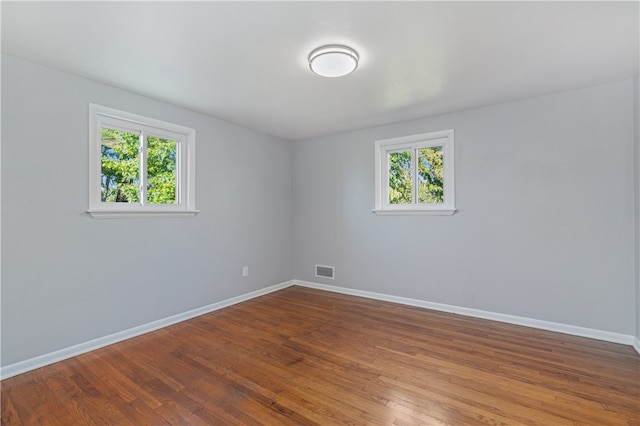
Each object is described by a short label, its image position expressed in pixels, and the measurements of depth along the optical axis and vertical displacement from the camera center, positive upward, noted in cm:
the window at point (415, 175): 352 +53
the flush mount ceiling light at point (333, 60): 207 +114
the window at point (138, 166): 262 +49
